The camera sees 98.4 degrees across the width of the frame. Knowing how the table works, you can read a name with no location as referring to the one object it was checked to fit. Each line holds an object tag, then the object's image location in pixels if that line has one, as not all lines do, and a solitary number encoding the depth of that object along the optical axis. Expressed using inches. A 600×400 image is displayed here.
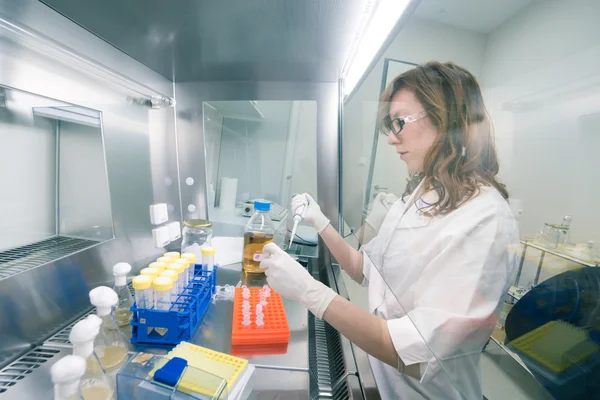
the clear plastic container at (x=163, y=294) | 26.3
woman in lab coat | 16.5
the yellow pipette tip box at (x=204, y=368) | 18.6
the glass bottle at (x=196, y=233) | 47.5
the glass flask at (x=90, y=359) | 18.8
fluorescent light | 26.1
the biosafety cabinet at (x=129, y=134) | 25.2
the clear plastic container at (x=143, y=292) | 25.8
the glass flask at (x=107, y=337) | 23.4
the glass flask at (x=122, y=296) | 28.5
